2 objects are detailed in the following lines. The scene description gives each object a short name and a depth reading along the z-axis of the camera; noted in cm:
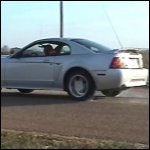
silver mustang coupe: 1129
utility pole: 1844
